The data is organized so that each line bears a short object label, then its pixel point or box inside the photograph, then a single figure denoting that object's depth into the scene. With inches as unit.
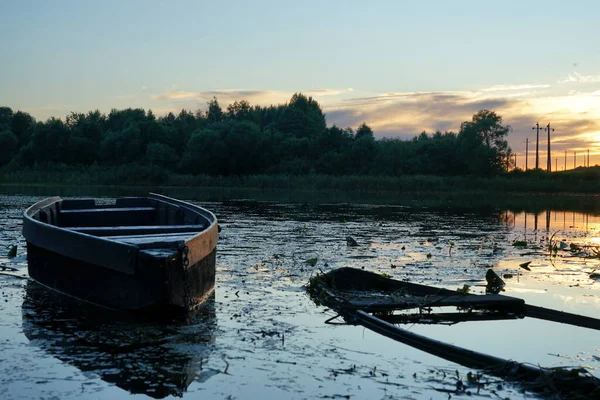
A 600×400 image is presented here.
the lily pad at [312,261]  528.7
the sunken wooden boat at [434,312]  242.5
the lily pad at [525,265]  550.3
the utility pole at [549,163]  3092.8
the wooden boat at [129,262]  319.6
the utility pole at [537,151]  3289.1
